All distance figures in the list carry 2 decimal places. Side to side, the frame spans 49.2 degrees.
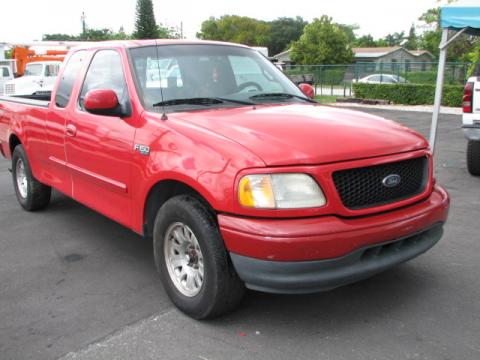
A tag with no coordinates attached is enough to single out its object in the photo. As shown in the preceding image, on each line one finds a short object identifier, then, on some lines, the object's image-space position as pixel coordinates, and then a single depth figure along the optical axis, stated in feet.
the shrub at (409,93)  70.73
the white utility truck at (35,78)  70.54
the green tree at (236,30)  293.84
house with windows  231.48
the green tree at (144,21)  179.80
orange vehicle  86.43
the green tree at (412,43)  336.12
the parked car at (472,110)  23.31
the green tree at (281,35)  315.78
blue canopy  25.36
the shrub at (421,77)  85.61
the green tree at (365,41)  344.86
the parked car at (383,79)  85.69
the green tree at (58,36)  277.83
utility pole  242.15
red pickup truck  9.59
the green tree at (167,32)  198.93
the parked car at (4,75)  88.27
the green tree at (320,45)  174.81
